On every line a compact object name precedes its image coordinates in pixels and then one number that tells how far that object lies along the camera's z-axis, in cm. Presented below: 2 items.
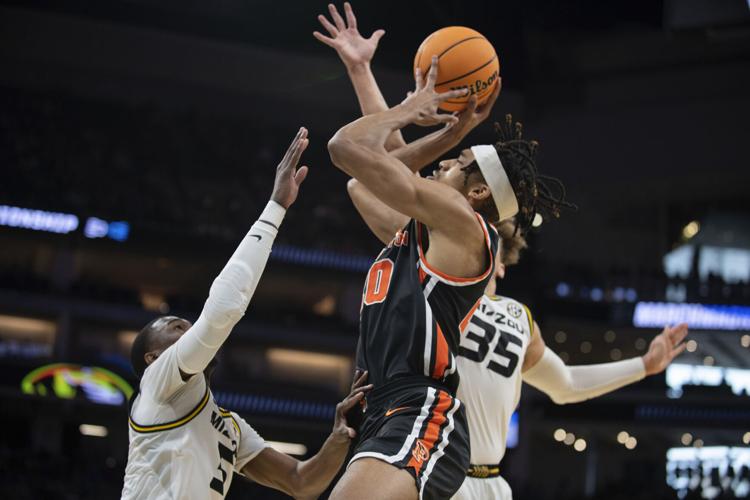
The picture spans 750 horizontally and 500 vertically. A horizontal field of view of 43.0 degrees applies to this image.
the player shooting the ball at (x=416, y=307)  326
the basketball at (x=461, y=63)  417
